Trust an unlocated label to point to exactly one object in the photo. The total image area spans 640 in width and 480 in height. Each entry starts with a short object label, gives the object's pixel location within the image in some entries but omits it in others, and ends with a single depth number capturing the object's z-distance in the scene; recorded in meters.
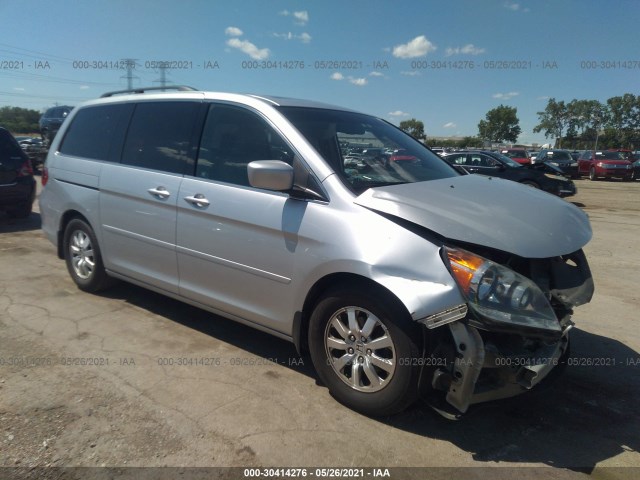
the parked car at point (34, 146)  14.44
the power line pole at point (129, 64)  32.98
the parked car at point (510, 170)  13.27
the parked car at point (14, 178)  8.01
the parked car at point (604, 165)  25.05
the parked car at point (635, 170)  25.30
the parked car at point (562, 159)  26.75
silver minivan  2.43
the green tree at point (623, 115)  84.85
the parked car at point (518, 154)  21.63
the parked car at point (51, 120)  22.34
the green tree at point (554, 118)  94.31
